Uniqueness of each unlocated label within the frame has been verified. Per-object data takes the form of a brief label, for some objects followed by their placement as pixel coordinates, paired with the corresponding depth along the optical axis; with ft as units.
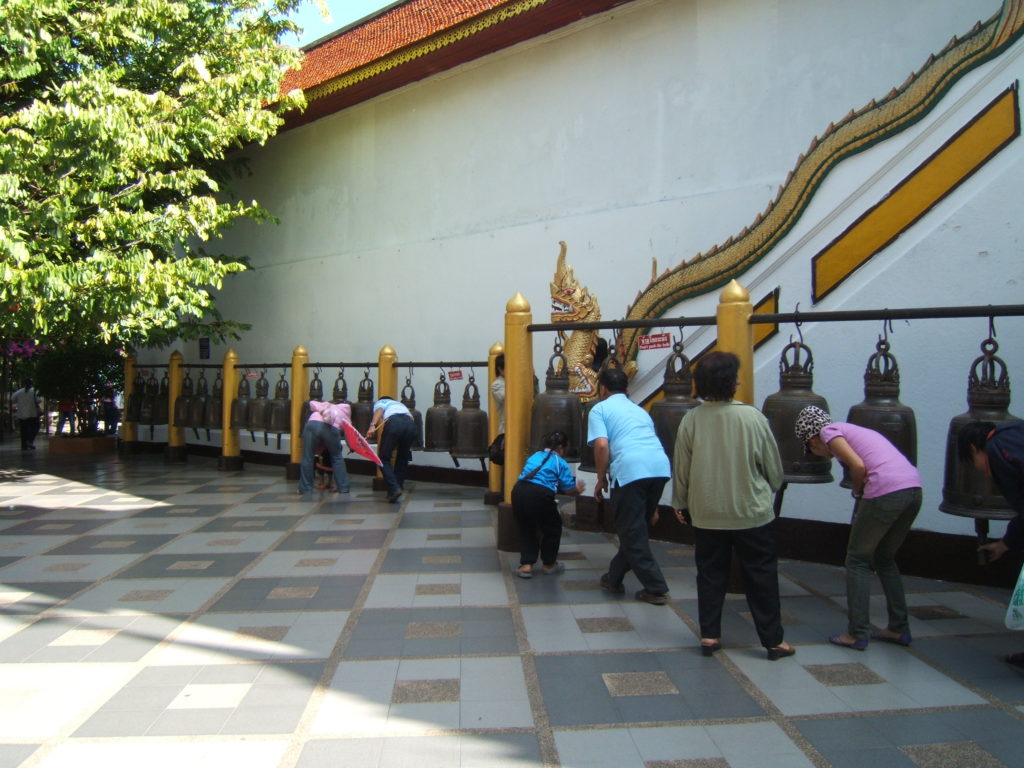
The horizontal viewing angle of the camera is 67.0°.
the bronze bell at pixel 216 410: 40.40
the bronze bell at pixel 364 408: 32.68
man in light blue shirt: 16.35
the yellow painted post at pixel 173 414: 43.98
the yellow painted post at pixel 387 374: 31.91
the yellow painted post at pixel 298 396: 35.06
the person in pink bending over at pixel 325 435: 30.42
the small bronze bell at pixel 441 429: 29.68
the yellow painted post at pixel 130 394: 47.93
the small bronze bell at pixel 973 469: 14.06
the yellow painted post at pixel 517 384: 21.01
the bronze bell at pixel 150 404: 45.44
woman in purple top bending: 13.32
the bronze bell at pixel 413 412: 30.07
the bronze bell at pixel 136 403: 46.80
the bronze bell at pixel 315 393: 34.22
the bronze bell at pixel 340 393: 33.06
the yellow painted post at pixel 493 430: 28.25
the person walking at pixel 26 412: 51.24
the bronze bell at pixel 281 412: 36.19
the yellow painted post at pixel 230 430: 39.19
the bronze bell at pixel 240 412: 38.24
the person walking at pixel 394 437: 28.89
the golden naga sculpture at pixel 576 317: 26.91
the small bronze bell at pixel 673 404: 17.70
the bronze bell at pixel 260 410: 36.94
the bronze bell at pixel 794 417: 15.96
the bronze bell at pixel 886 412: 15.06
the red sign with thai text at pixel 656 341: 25.08
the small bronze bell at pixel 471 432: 28.07
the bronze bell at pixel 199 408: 41.63
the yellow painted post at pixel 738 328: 16.97
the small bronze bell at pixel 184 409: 42.63
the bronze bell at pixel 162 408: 45.14
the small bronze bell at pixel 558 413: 19.58
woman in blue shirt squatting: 18.48
